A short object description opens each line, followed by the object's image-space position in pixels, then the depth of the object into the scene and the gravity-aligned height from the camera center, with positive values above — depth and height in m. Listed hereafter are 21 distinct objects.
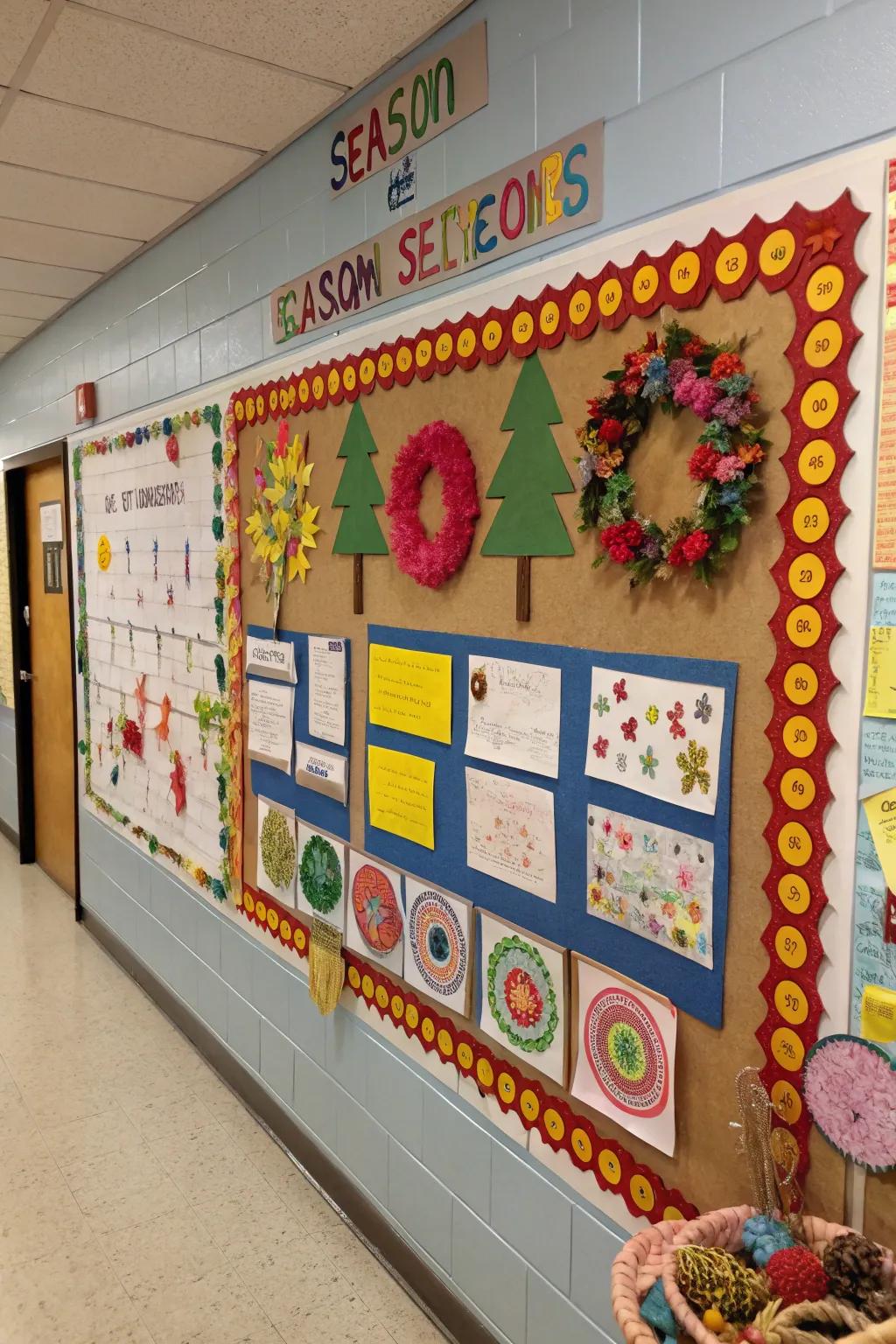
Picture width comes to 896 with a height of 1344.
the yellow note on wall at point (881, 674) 1.05 -0.11
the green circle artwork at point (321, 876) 2.16 -0.73
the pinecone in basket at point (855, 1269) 0.97 -0.74
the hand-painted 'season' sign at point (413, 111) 1.62 +0.90
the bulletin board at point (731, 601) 1.12 -0.04
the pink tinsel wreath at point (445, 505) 1.66 +0.14
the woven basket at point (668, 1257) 0.96 -0.79
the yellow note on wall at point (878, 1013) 1.07 -0.52
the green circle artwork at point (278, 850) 2.36 -0.72
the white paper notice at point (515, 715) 1.53 -0.24
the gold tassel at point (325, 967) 2.16 -0.93
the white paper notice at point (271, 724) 2.33 -0.39
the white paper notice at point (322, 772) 2.11 -0.47
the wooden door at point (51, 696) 4.30 -0.59
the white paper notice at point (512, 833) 1.56 -0.46
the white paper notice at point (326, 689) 2.09 -0.26
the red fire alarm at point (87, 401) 3.63 +0.70
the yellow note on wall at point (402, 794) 1.84 -0.45
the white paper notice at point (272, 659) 2.29 -0.21
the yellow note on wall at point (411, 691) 1.77 -0.23
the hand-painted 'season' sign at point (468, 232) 1.43 +0.63
